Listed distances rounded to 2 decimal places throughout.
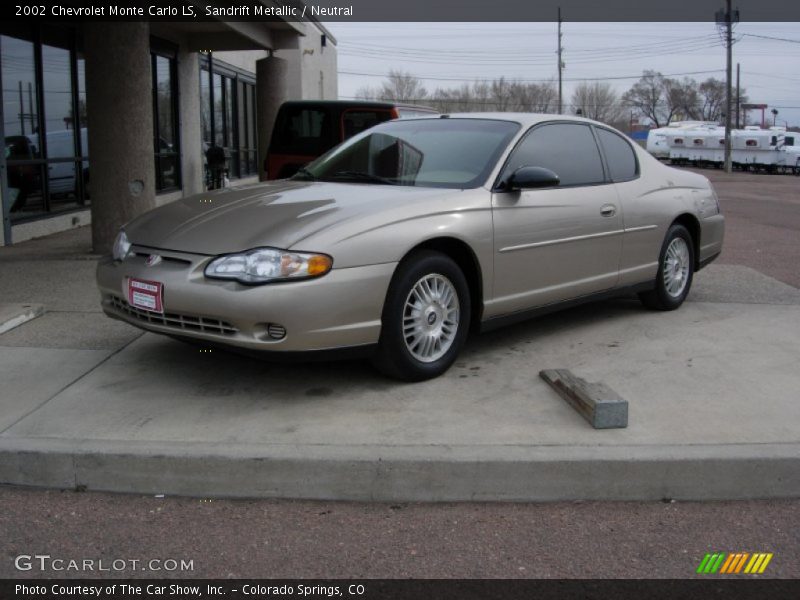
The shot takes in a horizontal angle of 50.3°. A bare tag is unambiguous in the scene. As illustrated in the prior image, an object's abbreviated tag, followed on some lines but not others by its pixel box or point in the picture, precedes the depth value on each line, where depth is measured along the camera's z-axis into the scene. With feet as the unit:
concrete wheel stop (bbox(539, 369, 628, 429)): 13.43
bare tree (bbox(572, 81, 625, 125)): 309.83
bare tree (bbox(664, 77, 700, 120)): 342.64
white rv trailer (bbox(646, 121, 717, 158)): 192.18
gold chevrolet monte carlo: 13.96
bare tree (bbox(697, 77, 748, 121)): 339.98
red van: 41.83
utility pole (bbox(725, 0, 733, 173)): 154.20
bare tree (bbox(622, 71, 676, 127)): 344.69
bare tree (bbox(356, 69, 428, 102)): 232.53
